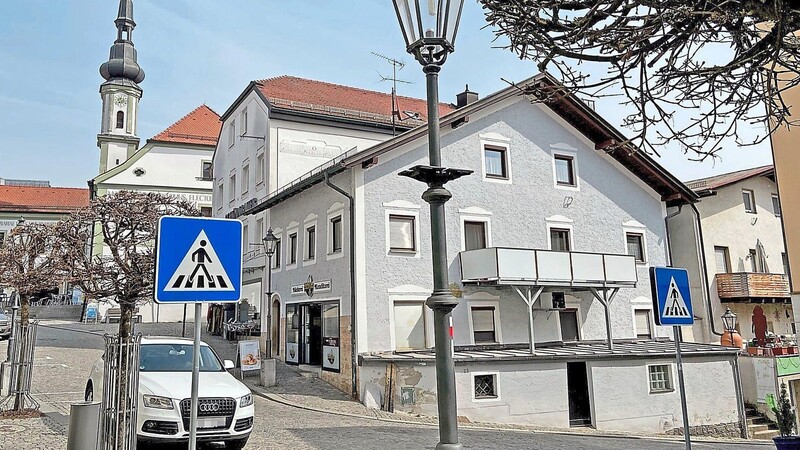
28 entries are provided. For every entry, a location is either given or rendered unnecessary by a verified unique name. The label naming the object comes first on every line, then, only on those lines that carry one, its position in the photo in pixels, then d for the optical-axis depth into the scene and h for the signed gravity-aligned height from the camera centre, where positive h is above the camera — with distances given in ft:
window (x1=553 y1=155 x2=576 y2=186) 76.23 +18.63
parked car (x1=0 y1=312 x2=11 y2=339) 103.19 +2.69
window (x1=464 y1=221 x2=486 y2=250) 67.00 +9.81
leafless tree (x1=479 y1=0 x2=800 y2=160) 14.82 +7.14
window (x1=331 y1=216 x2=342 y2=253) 64.13 +10.04
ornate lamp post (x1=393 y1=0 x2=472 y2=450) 15.06 +4.65
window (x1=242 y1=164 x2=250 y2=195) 98.20 +24.55
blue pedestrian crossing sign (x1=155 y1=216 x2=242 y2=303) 16.26 +2.04
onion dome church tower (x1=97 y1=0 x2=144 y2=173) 185.78 +70.12
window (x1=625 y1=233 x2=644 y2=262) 79.51 +9.68
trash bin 25.40 -3.53
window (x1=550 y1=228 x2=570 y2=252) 73.56 +9.92
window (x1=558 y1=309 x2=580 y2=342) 71.01 -0.13
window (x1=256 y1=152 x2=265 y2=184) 91.25 +24.10
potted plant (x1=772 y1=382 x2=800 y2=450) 34.70 -5.64
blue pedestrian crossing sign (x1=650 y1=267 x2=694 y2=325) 25.20 +0.98
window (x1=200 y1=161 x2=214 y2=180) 157.17 +41.31
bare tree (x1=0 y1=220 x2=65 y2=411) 37.99 +4.77
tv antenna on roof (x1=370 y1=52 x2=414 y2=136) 86.47 +36.42
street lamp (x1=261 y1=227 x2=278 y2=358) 67.46 +3.86
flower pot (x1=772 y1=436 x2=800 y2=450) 27.20 -5.46
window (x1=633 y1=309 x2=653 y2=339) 77.20 -0.23
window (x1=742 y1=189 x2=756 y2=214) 91.35 +17.01
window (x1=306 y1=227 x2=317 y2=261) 70.36 +10.15
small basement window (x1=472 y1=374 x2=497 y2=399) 55.62 -5.21
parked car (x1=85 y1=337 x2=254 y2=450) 28.94 -3.13
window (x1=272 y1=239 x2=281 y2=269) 79.93 +9.64
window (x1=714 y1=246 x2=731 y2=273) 87.30 +8.24
